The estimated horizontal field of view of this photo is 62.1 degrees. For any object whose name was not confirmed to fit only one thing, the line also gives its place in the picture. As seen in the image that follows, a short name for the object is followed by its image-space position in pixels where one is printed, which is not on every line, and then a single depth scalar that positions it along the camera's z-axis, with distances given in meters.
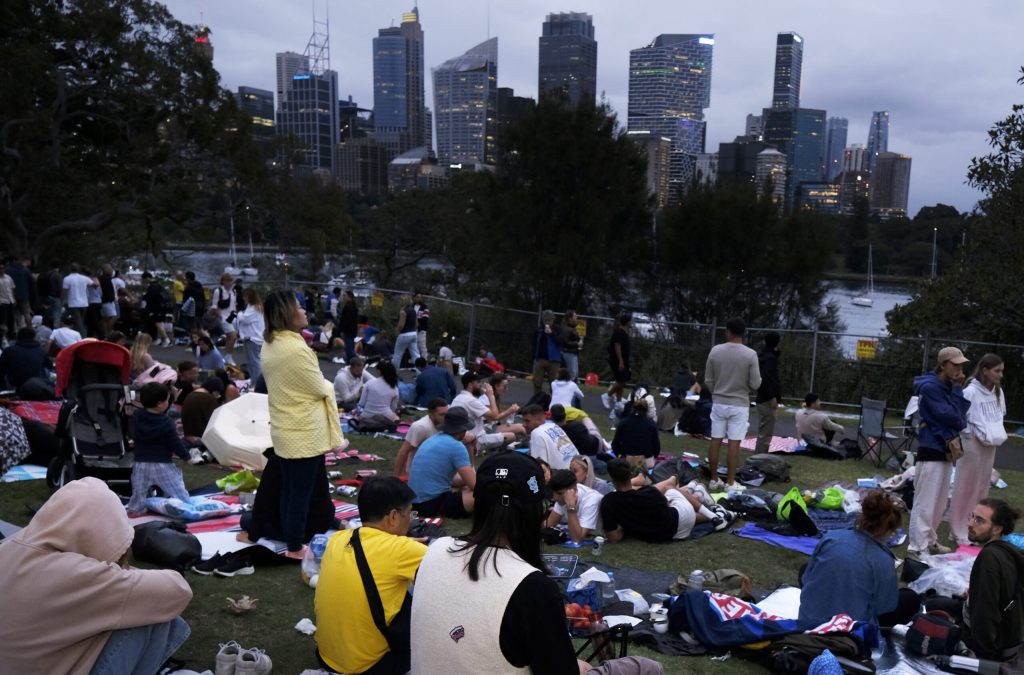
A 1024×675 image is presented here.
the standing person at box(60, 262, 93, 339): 16.06
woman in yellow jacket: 5.66
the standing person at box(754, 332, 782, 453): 10.37
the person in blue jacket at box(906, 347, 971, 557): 6.79
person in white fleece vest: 2.32
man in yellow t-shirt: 3.83
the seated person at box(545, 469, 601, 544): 6.89
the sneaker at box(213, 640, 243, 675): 4.27
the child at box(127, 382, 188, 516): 6.73
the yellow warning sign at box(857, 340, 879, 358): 15.69
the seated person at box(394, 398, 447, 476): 7.95
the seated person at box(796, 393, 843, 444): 11.01
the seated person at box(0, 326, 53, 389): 10.98
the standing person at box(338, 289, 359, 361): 16.67
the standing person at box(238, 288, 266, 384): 12.42
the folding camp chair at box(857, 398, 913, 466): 10.52
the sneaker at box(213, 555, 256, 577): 5.82
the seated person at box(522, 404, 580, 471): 7.97
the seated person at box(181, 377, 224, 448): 9.67
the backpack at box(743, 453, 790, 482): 9.36
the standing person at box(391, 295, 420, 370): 15.73
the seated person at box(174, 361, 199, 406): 10.36
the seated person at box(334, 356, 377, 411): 12.19
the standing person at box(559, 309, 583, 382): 13.66
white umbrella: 8.85
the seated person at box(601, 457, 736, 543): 6.96
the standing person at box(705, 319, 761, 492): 8.56
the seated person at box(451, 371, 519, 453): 9.83
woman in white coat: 7.09
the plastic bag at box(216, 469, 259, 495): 8.07
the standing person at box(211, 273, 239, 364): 16.94
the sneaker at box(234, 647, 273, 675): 4.28
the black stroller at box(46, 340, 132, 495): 7.45
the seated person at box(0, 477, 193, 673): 3.09
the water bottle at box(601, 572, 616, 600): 5.56
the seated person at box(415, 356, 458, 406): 12.00
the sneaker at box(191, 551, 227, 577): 5.83
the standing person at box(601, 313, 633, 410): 13.05
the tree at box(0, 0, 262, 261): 20.50
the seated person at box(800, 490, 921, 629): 4.93
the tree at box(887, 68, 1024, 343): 14.61
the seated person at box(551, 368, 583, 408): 11.38
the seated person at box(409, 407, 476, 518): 7.32
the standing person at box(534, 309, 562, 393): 13.55
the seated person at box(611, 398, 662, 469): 9.03
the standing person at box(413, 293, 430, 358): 16.98
